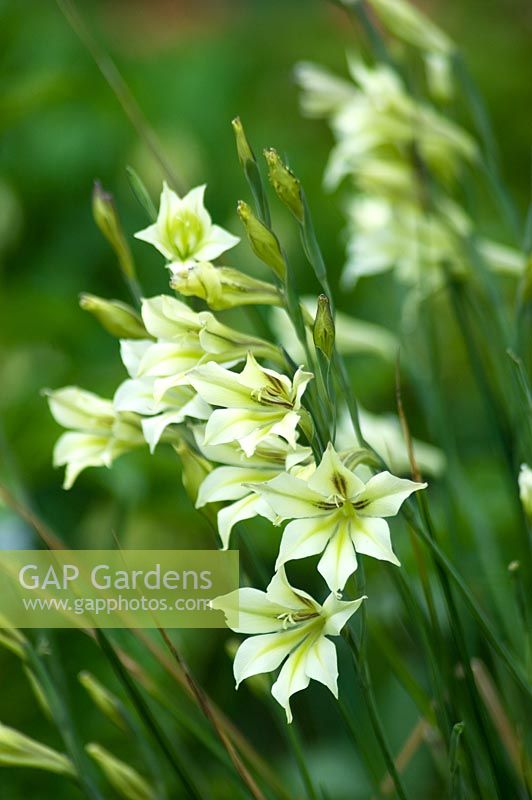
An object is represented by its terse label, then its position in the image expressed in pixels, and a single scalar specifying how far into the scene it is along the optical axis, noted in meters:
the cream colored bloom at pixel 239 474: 1.48
